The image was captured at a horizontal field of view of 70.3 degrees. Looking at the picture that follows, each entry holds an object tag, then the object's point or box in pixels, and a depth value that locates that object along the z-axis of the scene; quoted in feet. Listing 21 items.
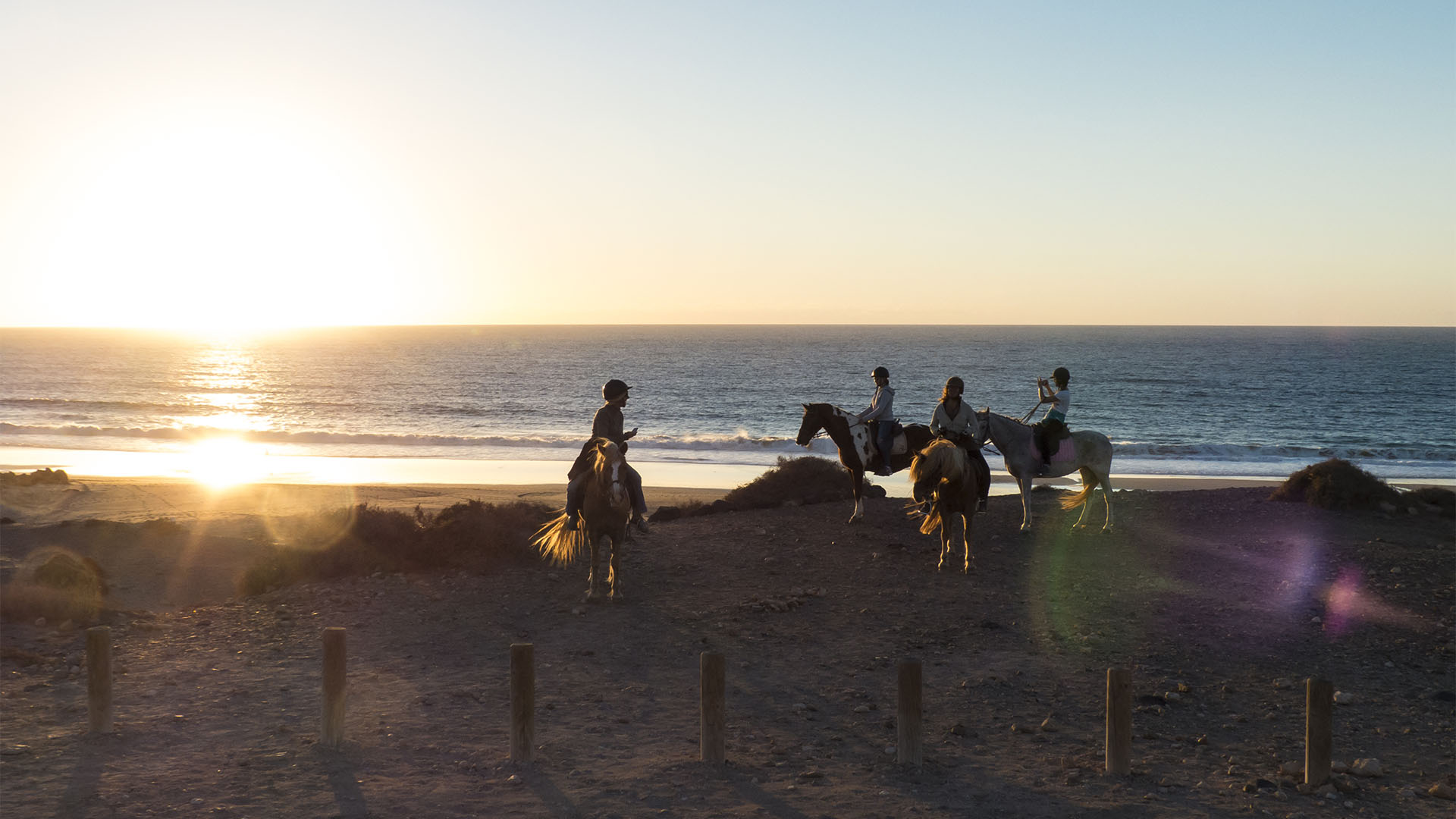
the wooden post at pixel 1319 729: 23.91
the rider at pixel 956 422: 46.19
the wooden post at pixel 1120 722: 24.57
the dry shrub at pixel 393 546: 45.91
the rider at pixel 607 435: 39.93
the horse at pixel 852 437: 52.80
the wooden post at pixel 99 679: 27.63
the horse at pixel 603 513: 38.06
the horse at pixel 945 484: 42.24
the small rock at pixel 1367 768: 25.22
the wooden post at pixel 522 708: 25.68
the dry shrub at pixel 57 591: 40.11
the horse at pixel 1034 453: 49.88
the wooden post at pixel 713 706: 25.25
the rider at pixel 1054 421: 49.52
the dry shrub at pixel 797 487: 60.03
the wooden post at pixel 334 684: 26.81
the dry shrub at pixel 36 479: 78.98
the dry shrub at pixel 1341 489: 56.59
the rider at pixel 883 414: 52.60
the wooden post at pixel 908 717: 24.91
